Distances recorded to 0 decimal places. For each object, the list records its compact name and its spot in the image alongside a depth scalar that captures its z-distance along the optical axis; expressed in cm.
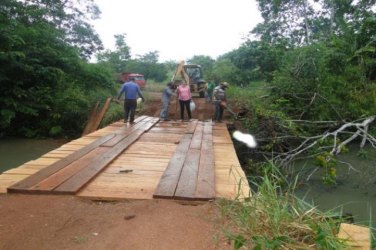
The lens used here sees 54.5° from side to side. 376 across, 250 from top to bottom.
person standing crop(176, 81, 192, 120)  1183
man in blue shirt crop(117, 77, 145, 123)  1037
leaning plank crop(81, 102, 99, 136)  1303
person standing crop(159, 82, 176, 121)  1178
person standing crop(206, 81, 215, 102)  1759
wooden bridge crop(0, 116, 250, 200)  410
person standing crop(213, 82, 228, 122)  1140
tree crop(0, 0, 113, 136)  1347
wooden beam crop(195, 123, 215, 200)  400
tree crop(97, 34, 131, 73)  4888
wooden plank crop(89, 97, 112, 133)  1286
